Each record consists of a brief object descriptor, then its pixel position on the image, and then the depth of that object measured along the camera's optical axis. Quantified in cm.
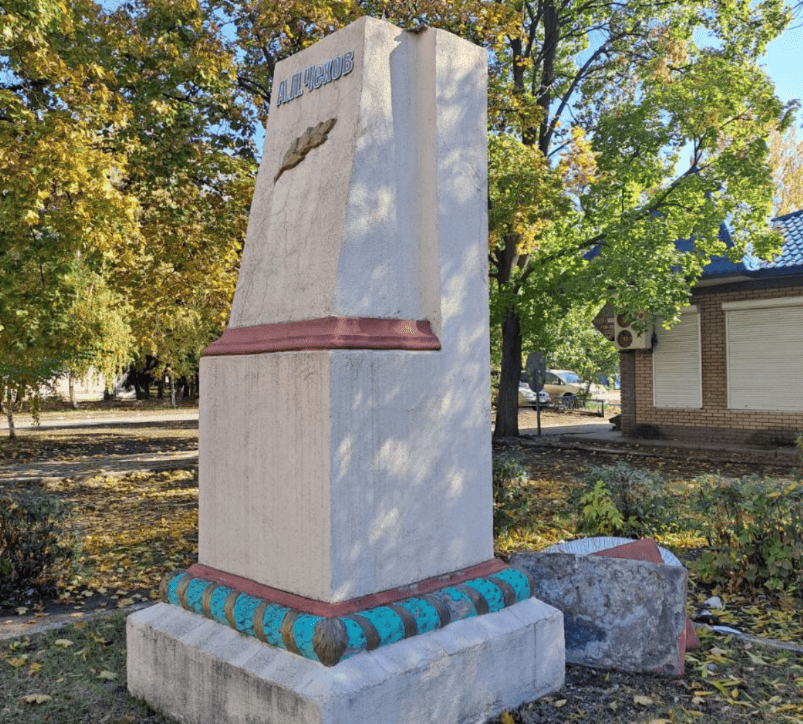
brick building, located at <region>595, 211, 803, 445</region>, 1484
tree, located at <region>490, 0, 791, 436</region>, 1369
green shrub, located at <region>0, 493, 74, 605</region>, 570
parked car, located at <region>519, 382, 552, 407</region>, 3160
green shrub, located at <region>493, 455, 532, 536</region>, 727
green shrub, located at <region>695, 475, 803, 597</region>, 525
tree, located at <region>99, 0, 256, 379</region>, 1012
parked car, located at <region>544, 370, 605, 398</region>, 3366
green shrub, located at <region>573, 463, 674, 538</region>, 667
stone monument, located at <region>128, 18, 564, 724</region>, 326
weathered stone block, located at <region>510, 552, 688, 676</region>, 399
